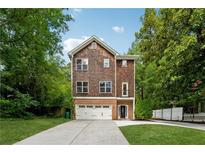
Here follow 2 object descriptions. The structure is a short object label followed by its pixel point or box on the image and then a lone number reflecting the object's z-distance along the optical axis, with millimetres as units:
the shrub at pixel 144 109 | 11162
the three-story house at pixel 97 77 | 11188
